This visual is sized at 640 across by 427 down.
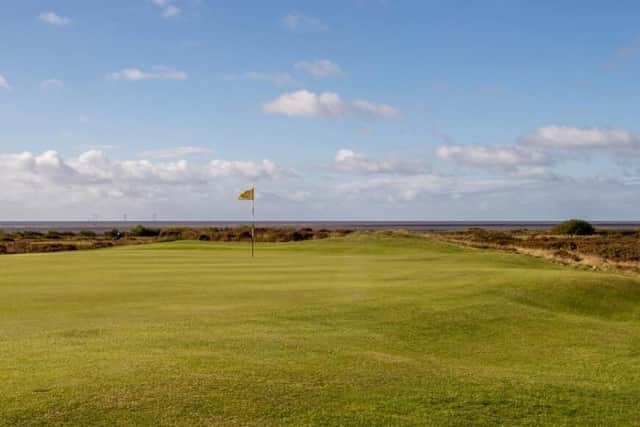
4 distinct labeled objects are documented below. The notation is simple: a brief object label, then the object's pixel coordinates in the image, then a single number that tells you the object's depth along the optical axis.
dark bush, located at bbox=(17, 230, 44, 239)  94.04
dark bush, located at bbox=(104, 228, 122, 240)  95.96
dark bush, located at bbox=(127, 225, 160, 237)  99.91
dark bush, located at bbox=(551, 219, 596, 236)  99.62
